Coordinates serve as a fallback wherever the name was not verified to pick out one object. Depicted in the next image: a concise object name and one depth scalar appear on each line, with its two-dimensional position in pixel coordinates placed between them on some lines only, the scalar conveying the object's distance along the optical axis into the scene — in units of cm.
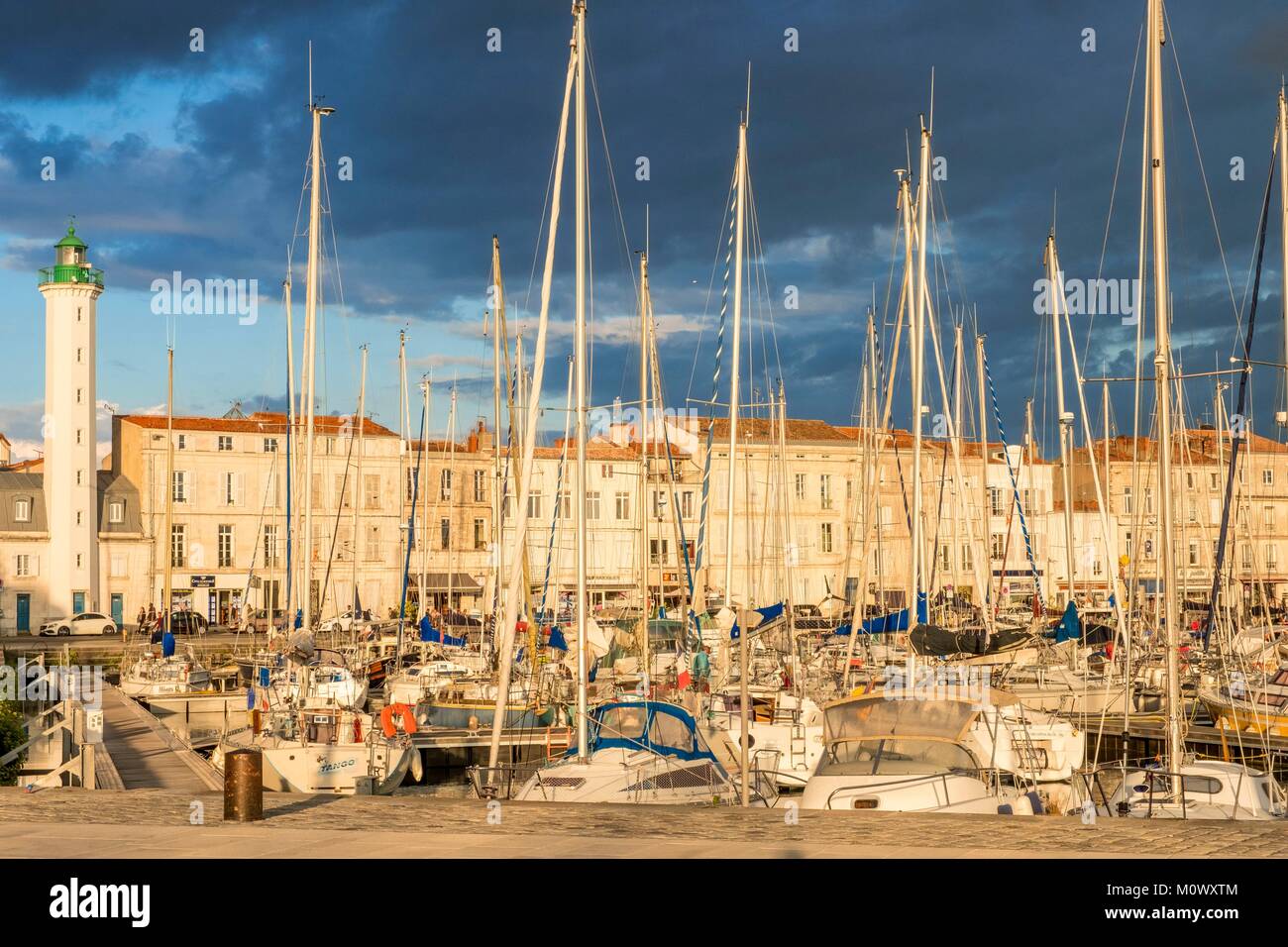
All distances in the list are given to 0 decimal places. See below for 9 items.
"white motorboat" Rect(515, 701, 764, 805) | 1820
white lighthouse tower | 6644
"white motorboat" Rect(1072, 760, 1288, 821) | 1742
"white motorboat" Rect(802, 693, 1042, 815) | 1680
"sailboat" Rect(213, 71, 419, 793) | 2430
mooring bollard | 1388
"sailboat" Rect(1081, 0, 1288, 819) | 1753
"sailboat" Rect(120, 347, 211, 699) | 4106
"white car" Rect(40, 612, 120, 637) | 6303
